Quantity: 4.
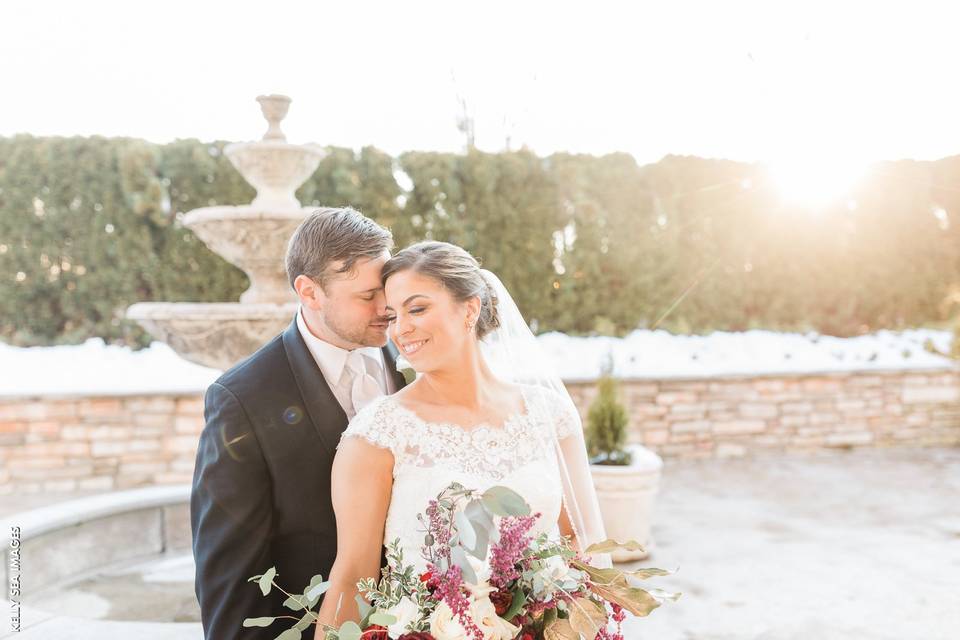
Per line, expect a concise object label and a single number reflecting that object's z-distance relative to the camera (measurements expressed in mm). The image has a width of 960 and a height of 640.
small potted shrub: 5242
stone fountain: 3748
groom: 2129
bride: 1987
